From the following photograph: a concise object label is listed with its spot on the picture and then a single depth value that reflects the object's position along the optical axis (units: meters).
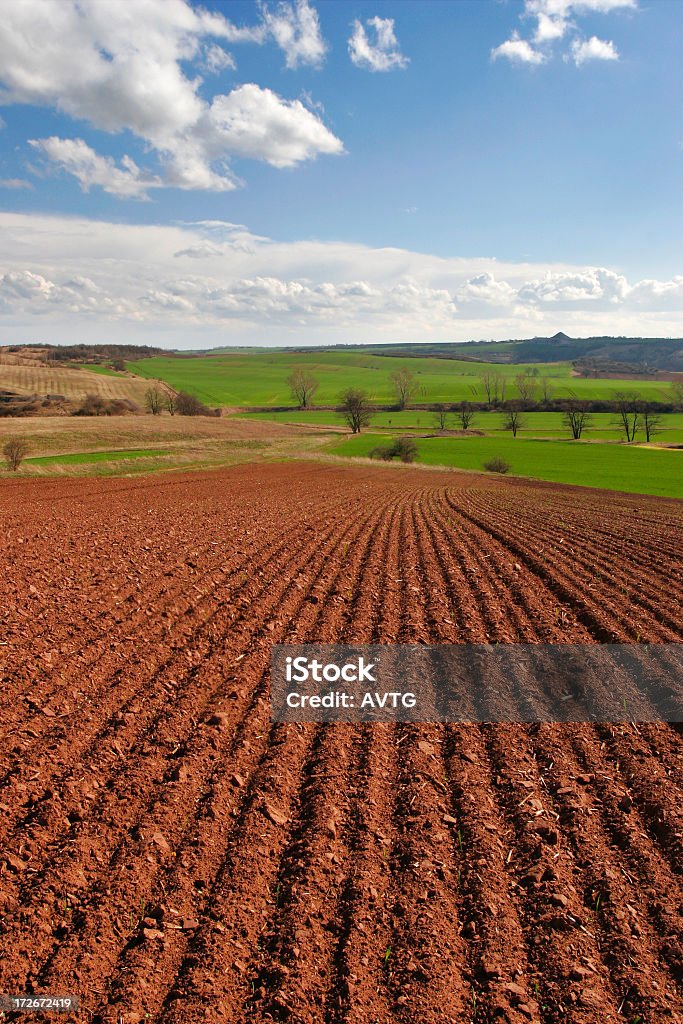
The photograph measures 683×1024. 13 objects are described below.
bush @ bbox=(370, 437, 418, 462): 59.96
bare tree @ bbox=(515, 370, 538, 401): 121.75
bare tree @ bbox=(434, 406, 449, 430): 93.76
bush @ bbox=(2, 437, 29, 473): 38.56
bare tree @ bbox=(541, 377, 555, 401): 119.88
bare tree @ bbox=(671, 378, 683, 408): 109.37
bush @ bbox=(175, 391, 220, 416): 94.06
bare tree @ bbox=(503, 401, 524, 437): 87.75
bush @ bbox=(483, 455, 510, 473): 55.53
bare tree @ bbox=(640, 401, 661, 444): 82.44
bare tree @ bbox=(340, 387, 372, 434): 82.31
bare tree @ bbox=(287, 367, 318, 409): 120.88
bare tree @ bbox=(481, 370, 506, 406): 126.11
